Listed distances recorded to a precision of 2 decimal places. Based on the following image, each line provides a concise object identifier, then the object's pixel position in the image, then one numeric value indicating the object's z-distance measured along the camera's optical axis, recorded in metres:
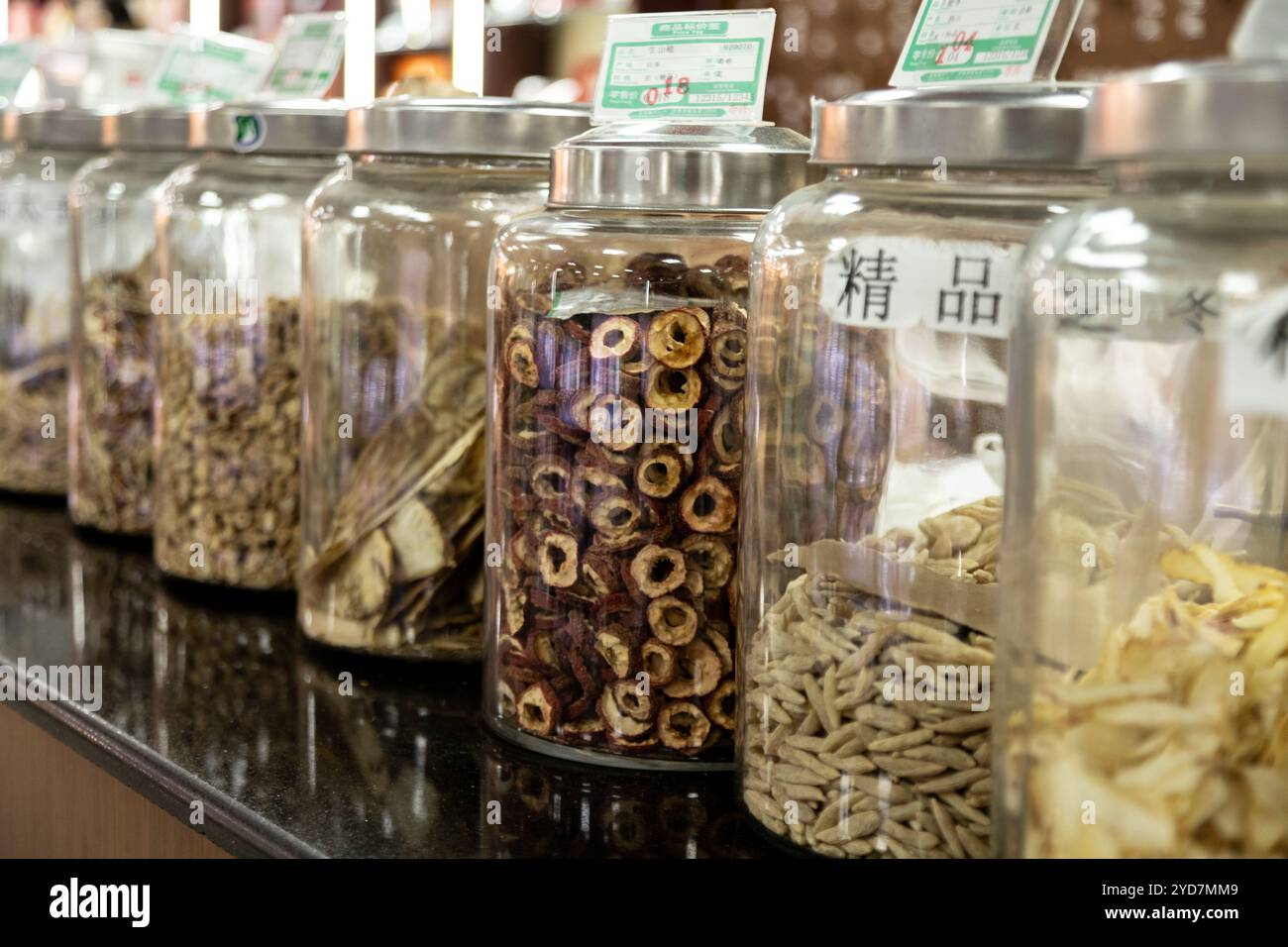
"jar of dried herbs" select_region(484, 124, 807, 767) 0.88
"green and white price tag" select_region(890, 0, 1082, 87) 0.73
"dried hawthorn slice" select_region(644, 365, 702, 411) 0.87
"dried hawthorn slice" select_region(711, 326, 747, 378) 0.88
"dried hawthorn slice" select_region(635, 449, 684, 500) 0.88
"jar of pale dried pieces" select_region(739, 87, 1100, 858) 0.72
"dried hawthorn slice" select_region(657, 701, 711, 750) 0.90
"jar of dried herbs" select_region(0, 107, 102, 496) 1.71
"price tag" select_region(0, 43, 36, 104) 1.87
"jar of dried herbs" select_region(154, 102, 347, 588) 1.29
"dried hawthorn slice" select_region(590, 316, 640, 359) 0.88
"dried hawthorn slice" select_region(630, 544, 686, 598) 0.88
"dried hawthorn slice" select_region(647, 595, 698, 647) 0.88
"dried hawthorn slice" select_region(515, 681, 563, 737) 0.93
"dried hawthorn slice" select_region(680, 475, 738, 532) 0.88
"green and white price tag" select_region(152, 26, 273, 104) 1.54
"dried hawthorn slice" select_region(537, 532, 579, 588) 0.90
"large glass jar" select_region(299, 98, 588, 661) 1.08
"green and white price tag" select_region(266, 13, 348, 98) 1.32
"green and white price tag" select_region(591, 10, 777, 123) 0.91
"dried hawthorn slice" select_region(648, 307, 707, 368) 0.87
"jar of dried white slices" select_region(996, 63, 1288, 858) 0.56
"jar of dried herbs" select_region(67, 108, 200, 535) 1.50
